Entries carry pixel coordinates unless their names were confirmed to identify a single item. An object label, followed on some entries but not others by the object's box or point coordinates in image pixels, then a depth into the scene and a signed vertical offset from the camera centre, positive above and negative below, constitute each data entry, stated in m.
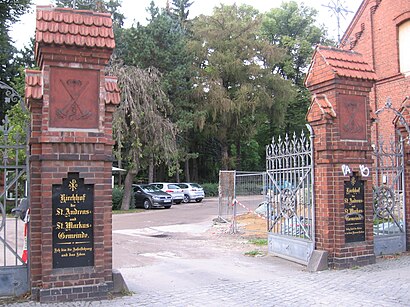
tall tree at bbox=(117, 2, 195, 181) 29.92 +8.30
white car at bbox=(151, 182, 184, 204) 31.19 -1.18
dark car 27.11 -1.48
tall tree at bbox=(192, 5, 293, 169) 38.69 +8.95
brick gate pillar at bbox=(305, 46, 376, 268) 8.10 +0.28
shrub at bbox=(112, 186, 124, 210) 27.47 -1.54
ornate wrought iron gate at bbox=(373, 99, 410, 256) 9.35 -0.71
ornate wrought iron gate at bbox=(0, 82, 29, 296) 6.20 -0.54
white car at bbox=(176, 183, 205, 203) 33.09 -1.40
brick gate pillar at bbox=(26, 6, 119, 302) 6.04 +0.19
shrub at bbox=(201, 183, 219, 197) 41.69 -1.56
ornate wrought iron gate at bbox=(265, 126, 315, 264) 8.62 -0.53
